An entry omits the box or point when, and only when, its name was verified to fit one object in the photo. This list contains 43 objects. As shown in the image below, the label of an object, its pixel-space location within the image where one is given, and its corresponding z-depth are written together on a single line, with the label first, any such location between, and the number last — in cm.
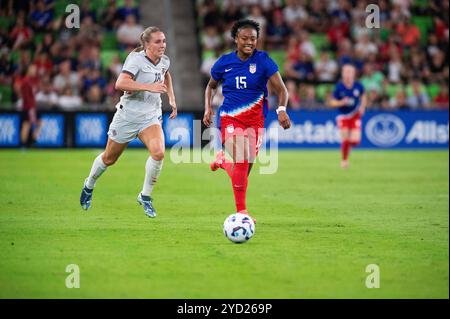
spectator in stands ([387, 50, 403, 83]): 2995
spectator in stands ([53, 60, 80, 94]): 2716
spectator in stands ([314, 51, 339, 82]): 2953
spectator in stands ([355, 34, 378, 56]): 3023
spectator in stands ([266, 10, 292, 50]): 3064
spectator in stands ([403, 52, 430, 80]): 2998
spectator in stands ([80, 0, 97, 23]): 2845
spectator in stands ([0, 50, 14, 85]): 2664
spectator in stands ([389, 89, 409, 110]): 2822
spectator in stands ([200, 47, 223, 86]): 2922
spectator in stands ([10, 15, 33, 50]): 2705
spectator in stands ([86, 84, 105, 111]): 2708
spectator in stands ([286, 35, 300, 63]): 2958
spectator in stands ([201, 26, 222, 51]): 2997
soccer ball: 1023
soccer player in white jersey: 1187
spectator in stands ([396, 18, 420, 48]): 3086
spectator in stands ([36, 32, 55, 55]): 2736
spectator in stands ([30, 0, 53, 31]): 2788
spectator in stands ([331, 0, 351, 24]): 3138
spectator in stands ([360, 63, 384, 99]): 2908
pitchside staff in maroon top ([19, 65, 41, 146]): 2552
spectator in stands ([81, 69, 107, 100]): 2731
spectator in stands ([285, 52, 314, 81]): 2919
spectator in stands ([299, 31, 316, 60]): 3001
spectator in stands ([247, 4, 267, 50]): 2980
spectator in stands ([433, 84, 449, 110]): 2908
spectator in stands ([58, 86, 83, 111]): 2695
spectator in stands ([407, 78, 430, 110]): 2892
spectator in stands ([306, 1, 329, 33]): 3150
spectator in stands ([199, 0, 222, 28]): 3047
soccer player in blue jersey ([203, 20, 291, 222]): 1123
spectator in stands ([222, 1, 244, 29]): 3047
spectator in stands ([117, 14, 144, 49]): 2897
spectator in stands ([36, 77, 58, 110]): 2677
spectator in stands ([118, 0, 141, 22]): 2945
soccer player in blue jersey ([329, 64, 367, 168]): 2233
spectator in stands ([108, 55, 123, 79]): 2764
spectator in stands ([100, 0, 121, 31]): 2933
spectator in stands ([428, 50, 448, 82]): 3000
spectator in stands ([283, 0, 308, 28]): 3108
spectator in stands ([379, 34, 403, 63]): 3033
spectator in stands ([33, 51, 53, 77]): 2700
